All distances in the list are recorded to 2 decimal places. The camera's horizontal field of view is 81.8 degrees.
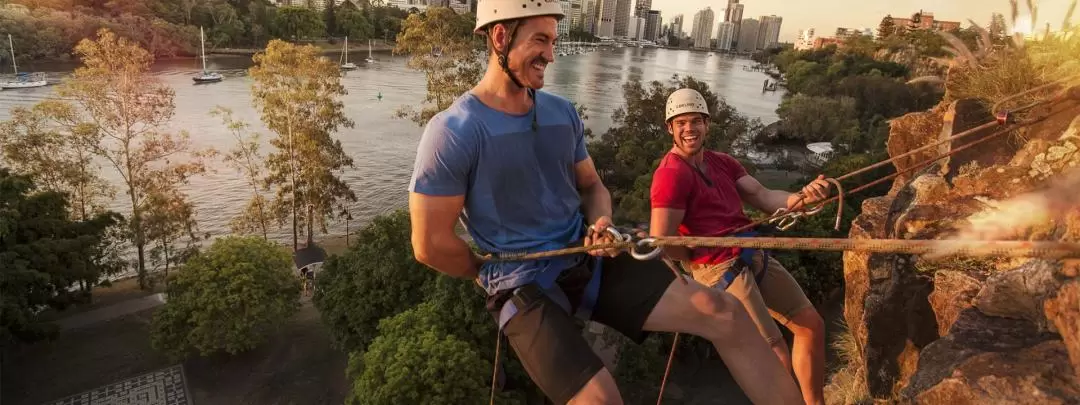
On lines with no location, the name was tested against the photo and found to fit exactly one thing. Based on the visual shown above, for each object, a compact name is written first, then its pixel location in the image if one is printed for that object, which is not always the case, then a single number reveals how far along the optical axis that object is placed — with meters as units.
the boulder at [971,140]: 5.86
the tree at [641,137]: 25.89
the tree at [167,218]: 19.28
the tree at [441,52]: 21.42
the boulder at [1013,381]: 2.20
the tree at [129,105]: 18.09
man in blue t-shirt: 2.33
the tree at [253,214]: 22.25
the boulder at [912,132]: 7.79
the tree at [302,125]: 20.61
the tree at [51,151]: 17.52
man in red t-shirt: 3.57
